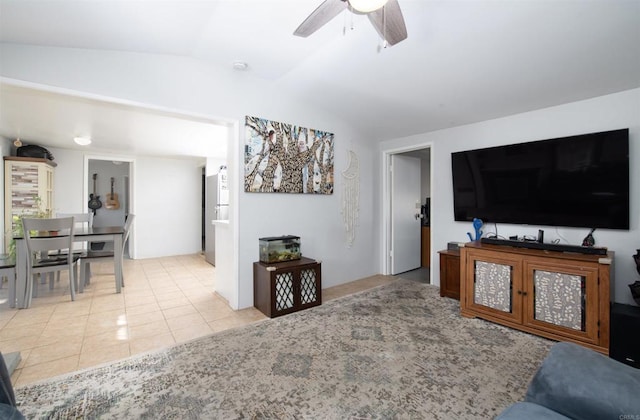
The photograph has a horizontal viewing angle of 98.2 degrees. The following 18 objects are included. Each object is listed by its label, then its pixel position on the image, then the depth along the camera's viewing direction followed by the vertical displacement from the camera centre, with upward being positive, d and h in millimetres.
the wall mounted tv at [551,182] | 2453 +272
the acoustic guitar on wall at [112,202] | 7220 +164
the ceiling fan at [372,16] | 1368 +1105
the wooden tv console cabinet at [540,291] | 2168 -727
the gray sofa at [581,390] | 960 -678
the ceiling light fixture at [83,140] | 4280 +1062
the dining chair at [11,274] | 2990 -717
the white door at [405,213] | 4547 -77
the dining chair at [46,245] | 2977 -415
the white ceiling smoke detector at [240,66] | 2824 +1481
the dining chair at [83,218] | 4246 -151
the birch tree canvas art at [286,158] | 3111 +614
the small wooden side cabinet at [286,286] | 2857 -842
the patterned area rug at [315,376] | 1589 -1139
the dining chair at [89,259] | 3617 -659
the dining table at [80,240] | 3006 -488
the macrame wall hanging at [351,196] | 4062 +184
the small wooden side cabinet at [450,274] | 3344 -801
